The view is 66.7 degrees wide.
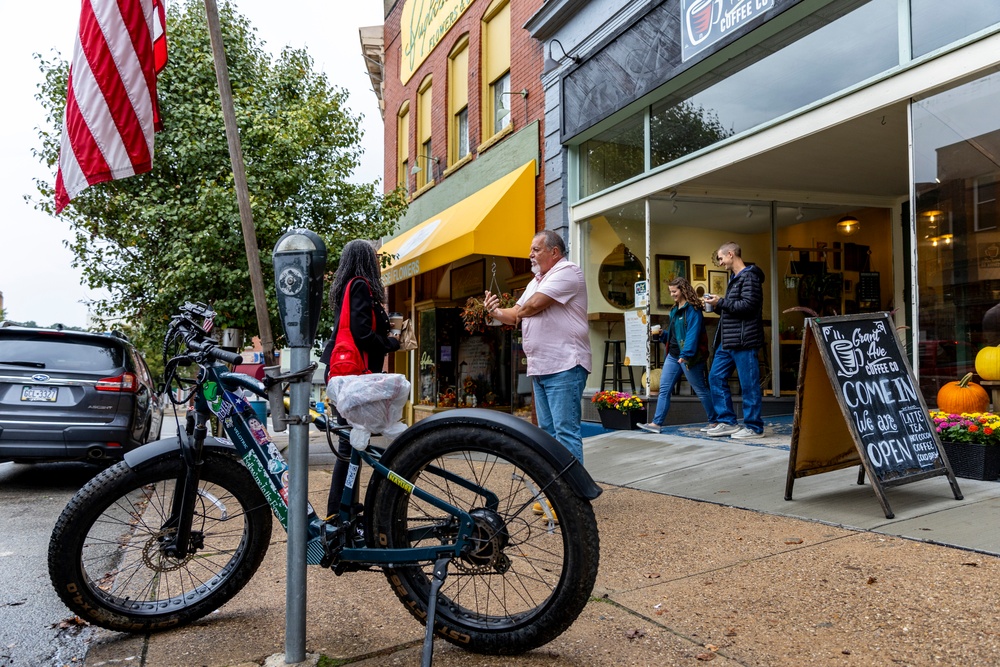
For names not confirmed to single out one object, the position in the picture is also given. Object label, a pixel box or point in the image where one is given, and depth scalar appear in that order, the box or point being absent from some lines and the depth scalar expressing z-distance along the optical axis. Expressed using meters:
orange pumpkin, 5.35
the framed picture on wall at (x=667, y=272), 9.53
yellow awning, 10.70
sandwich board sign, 4.30
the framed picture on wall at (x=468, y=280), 13.99
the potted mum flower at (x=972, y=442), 4.75
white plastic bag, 2.73
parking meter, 2.49
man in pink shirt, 4.54
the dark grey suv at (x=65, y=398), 6.85
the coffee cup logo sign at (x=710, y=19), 7.13
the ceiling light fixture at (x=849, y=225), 9.91
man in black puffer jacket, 7.11
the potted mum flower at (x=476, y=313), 10.33
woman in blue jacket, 7.96
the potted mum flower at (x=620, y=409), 8.75
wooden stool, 9.82
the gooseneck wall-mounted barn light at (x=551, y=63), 10.52
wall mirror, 9.66
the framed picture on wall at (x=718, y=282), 10.00
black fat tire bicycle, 2.48
